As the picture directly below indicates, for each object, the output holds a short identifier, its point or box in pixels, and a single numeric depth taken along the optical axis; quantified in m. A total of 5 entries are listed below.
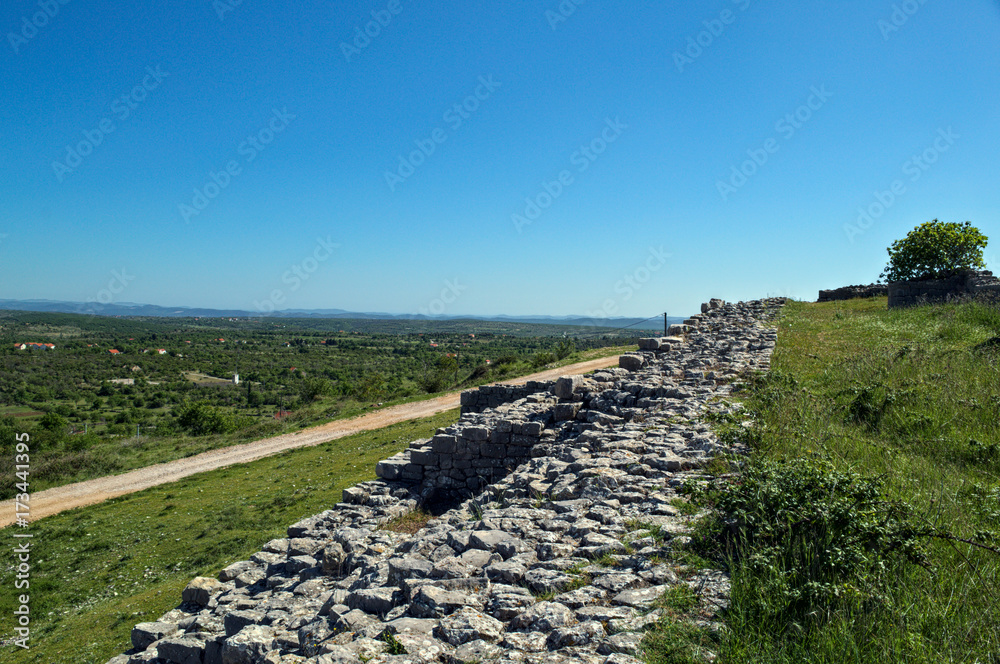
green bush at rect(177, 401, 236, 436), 35.22
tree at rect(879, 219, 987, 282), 27.45
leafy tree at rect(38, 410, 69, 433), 34.62
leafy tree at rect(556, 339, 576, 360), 36.68
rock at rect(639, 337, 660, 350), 13.63
